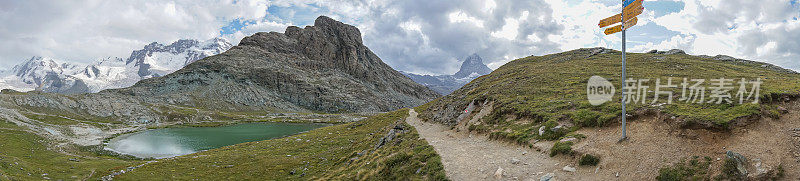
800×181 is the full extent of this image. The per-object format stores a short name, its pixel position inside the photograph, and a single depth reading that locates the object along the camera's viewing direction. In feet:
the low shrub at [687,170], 41.98
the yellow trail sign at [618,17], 48.98
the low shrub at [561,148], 58.29
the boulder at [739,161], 39.47
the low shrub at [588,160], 52.47
